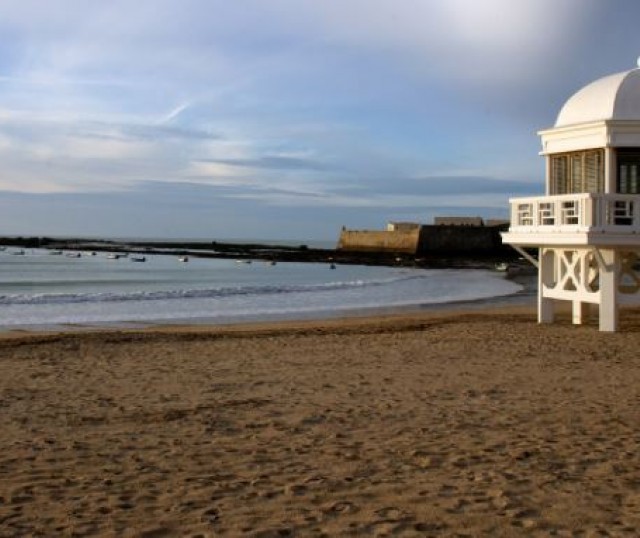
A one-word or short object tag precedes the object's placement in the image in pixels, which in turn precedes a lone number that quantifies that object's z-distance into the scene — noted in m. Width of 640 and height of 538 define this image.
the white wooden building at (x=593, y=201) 15.09
